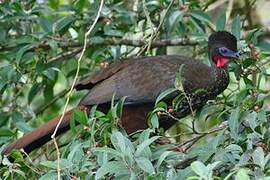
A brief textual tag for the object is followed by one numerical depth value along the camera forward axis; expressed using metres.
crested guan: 9.15
